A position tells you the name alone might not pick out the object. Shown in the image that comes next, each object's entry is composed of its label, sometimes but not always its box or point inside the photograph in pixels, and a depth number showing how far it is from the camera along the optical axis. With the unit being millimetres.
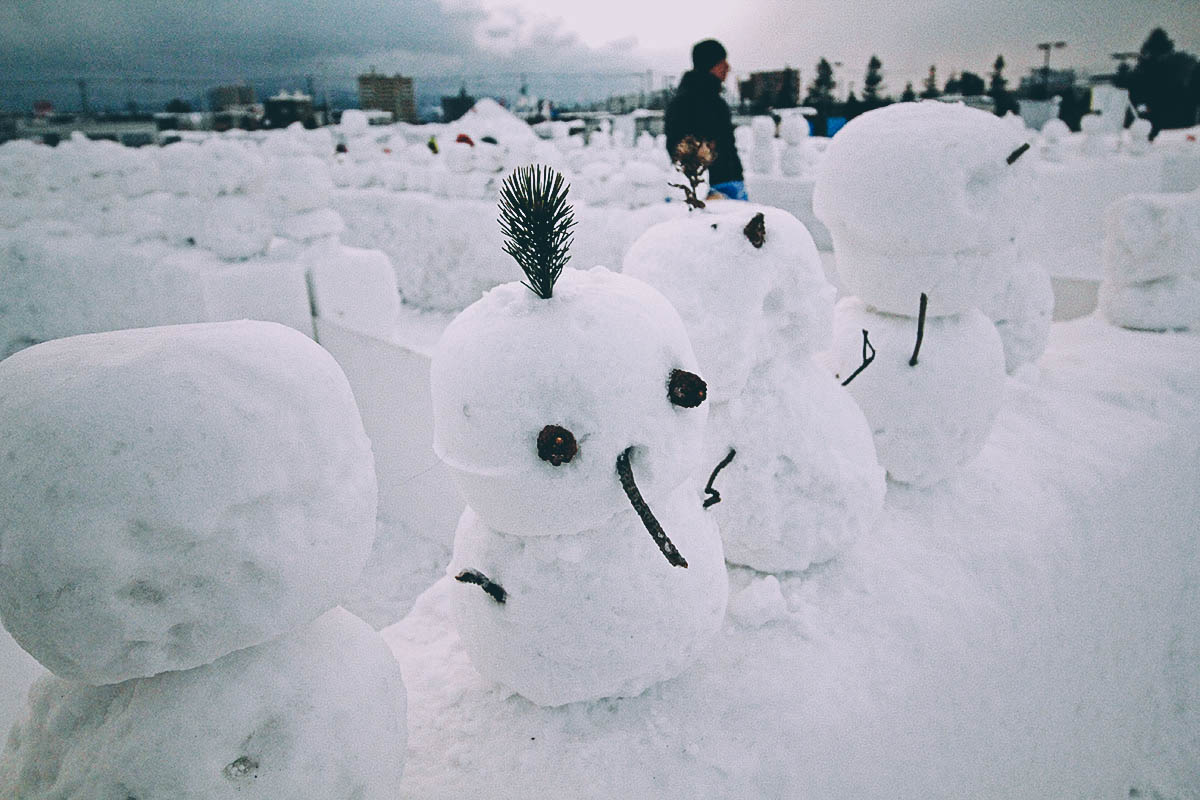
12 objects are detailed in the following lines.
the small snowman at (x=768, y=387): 1484
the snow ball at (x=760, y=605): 1536
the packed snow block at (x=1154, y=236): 3074
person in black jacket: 2920
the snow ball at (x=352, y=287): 2951
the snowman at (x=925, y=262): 1731
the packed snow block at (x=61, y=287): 3365
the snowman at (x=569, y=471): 1075
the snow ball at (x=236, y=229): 2957
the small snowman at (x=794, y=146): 5559
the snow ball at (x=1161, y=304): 3217
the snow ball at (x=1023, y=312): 2758
